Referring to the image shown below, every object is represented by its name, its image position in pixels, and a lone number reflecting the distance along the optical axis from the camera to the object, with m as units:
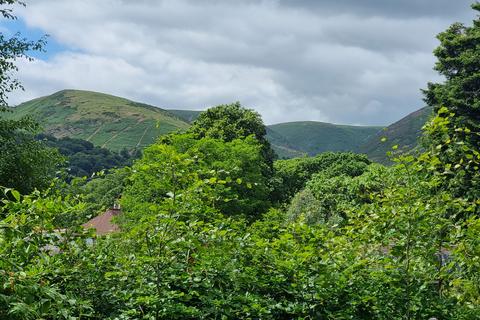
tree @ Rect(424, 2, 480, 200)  32.72
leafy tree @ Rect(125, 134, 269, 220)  33.25
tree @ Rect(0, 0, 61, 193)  20.84
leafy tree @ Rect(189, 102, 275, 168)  44.16
